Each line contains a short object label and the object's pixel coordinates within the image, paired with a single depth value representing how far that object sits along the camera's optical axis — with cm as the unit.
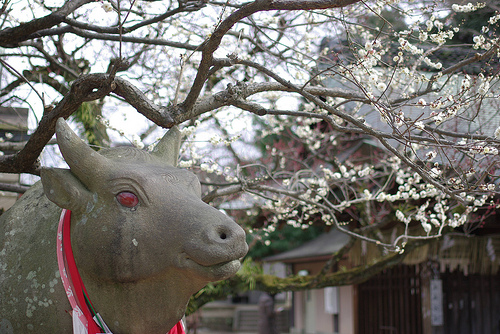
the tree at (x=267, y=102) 350
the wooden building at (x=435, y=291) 896
